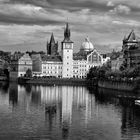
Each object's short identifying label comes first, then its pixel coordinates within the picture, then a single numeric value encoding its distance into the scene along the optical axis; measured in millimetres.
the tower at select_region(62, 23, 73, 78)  198250
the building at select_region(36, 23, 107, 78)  198250
